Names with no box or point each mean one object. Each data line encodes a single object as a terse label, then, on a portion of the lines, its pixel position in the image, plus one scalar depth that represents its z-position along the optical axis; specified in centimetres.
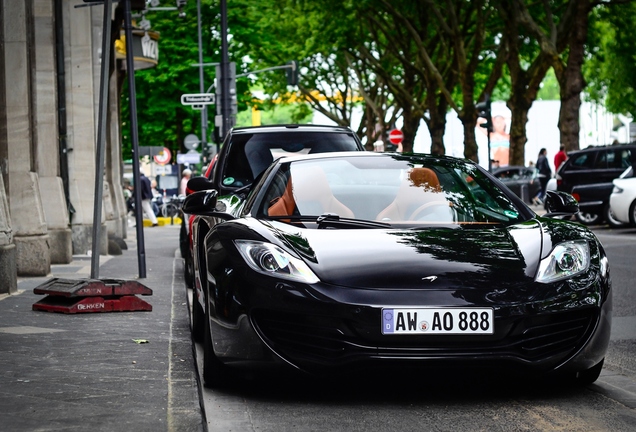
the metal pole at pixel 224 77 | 2975
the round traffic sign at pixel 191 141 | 4494
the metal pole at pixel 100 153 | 1078
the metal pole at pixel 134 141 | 1367
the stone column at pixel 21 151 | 1427
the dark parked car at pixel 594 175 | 2572
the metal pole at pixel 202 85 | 4591
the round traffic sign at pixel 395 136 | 5650
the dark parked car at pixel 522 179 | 4212
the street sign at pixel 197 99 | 2616
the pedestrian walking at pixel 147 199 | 3547
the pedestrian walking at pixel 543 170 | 4003
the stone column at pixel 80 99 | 2009
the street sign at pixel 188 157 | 4684
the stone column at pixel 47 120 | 1720
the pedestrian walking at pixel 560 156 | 3458
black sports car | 583
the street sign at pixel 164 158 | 5286
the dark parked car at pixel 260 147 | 1277
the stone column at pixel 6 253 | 1152
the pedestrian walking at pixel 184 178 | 3903
